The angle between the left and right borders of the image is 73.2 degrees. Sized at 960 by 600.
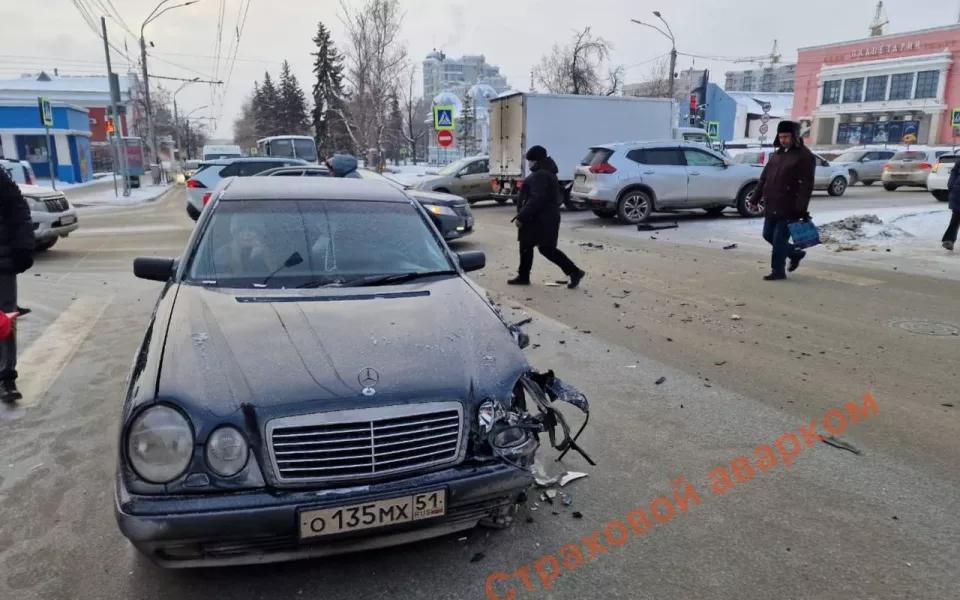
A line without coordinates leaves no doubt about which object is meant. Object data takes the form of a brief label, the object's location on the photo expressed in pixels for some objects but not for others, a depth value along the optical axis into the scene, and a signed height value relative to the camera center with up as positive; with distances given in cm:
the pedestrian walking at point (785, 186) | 809 -27
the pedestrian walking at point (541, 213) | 809 -61
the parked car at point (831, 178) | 2034 -42
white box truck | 1817 +108
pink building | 4784 +596
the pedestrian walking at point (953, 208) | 1007 -67
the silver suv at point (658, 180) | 1482 -36
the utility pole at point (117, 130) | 2684 +142
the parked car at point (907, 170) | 2211 -19
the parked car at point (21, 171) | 1455 -19
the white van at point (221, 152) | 3509 +61
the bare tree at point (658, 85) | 5804 +729
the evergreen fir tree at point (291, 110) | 7319 +591
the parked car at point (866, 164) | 2644 +2
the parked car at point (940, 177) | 1775 -34
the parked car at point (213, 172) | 1366 -20
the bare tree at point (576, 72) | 3897 +578
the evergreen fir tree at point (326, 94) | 6219 +663
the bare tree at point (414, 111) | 5078 +617
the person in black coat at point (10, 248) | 451 -59
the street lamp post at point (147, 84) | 3209 +421
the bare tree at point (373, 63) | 3850 +600
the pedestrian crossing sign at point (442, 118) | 2253 +154
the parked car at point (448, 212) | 1130 -84
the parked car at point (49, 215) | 1058 -85
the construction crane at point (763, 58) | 5530 +948
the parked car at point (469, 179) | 2021 -47
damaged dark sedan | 237 -100
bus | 3133 +77
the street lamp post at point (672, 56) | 3050 +508
